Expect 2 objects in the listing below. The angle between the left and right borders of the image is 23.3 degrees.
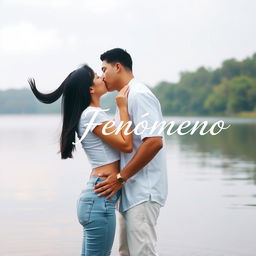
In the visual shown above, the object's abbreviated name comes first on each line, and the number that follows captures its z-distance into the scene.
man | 3.83
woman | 3.85
